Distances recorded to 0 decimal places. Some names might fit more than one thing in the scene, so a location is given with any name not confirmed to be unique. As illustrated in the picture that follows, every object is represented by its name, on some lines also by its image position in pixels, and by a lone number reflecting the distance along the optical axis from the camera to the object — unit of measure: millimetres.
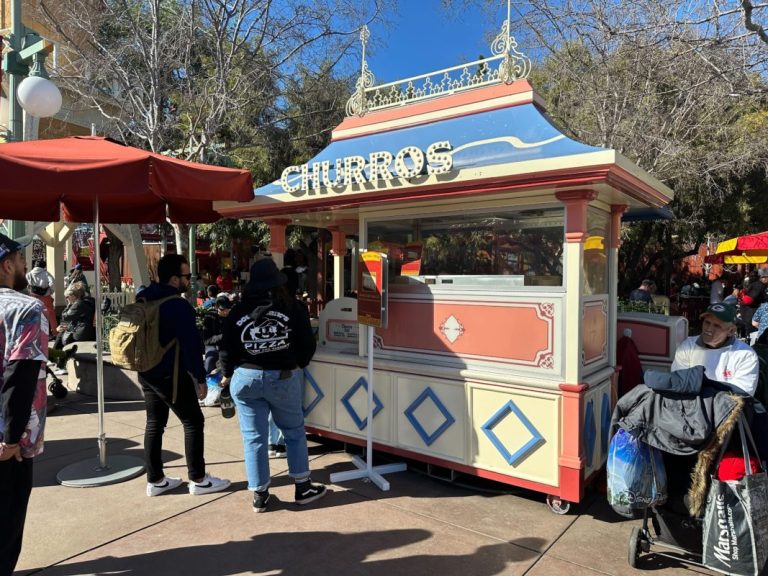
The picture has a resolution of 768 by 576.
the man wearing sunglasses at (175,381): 3762
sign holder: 4195
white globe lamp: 5395
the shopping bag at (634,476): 2906
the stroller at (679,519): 2812
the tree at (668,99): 6336
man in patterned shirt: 2266
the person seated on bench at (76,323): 7617
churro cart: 3699
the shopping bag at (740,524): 2637
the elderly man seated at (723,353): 3395
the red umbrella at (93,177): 3344
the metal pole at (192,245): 11557
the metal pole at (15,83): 6133
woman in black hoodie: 3631
